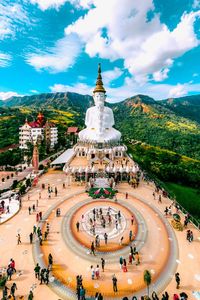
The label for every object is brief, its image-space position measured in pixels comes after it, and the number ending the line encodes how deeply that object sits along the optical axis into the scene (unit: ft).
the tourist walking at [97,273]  58.95
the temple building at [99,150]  132.26
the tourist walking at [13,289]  52.45
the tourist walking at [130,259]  64.56
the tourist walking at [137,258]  64.68
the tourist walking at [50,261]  62.28
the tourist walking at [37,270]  58.17
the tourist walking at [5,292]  51.57
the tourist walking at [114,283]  54.39
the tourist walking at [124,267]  61.41
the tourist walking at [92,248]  68.57
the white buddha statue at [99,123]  169.71
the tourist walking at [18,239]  73.82
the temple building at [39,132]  250.37
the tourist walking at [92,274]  58.67
